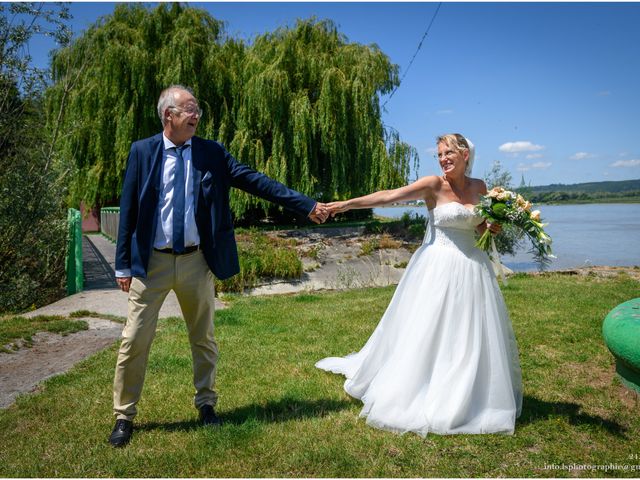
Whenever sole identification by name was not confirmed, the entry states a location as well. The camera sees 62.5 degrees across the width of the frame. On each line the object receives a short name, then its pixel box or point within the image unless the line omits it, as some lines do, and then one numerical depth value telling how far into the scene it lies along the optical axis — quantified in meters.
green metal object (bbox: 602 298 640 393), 4.43
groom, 3.77
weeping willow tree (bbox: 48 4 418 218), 17.05
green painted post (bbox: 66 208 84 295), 10.11
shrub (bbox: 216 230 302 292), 11.09
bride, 3.90
